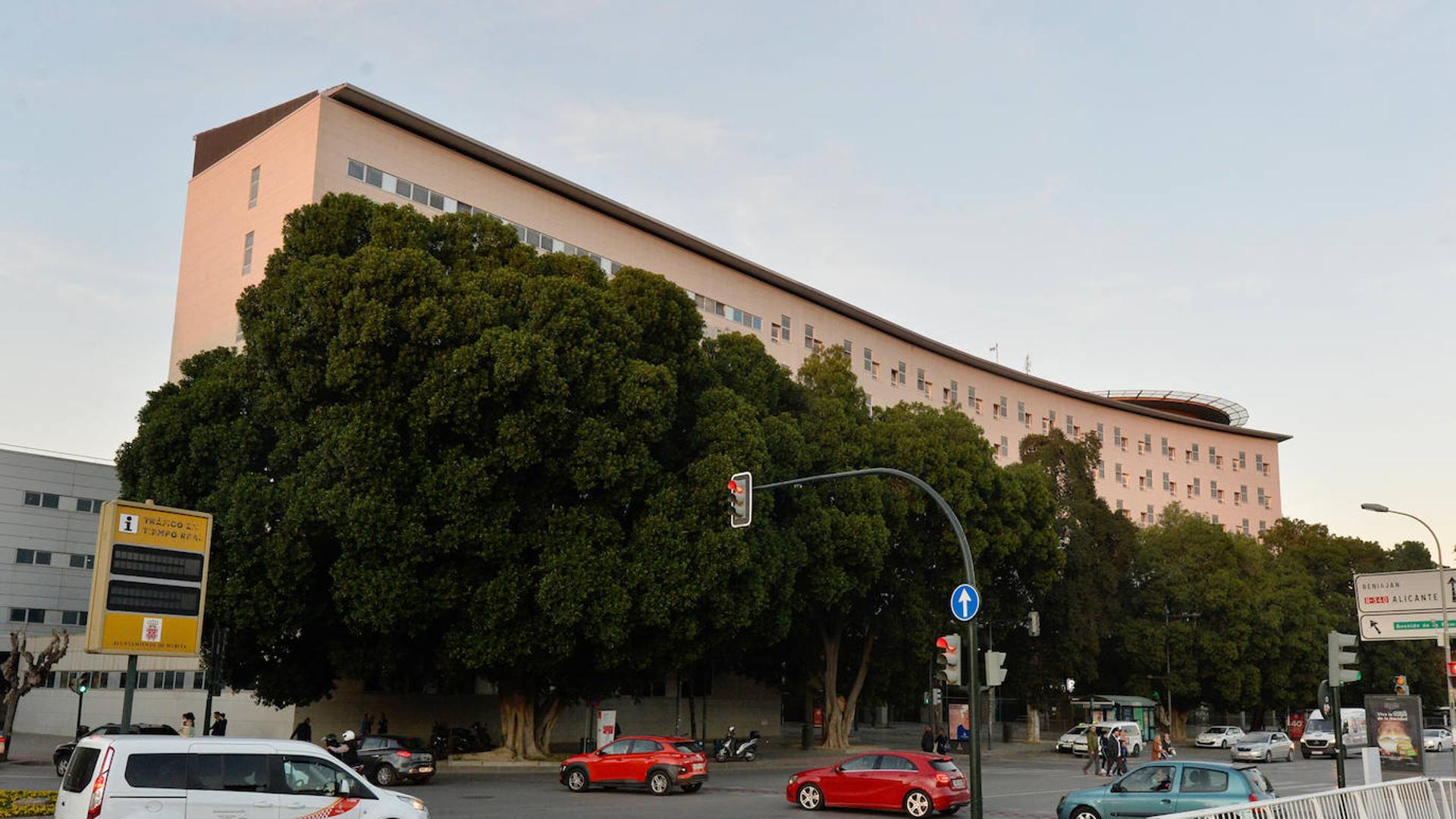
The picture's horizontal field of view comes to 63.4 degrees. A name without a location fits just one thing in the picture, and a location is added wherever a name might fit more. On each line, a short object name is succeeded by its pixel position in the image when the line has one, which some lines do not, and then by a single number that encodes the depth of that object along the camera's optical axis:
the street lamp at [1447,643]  19.02
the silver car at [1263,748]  51.06
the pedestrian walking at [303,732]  33.47
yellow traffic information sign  18.59
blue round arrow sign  18.83
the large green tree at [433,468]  30.81
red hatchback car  24.11
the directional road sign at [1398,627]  19.53
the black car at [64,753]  30.12
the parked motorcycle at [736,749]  43.53
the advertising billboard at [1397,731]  22.17
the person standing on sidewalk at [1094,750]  39.54
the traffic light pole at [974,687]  17.58
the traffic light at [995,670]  18.56
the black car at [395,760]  29.25
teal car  19.52
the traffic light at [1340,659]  21.06
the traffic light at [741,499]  20.45
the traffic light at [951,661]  18.36
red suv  29.09
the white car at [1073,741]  55.25
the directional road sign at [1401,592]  19.45
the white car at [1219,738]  64.62
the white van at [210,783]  14.19
